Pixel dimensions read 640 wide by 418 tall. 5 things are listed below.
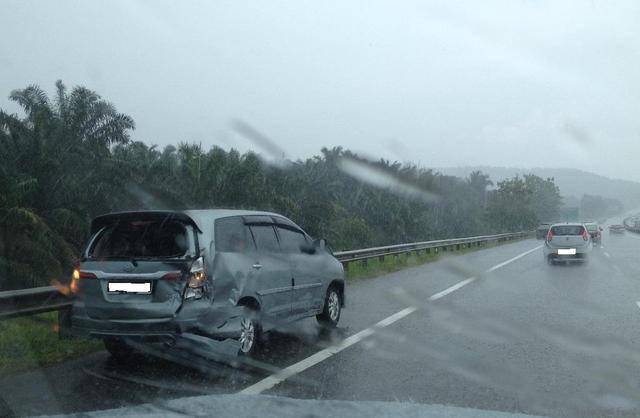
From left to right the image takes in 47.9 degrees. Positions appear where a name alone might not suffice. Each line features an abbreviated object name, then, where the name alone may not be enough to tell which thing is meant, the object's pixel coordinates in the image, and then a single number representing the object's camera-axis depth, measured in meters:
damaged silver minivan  7.05
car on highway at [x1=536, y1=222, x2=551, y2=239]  56.82
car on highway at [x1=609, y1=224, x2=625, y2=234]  76.50
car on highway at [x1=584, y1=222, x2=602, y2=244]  44.47
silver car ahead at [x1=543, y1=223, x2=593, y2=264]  25.36
